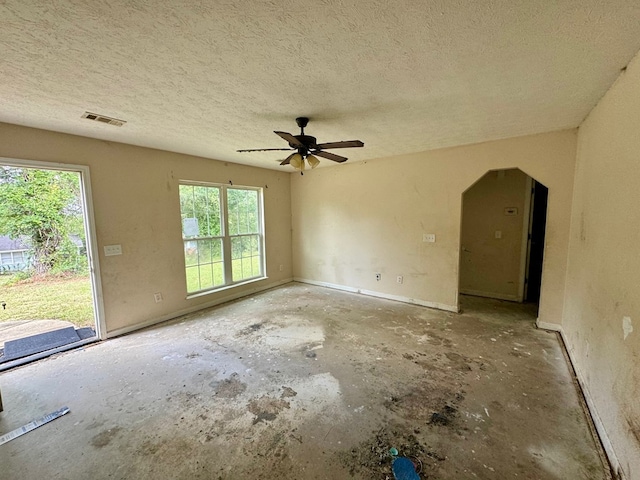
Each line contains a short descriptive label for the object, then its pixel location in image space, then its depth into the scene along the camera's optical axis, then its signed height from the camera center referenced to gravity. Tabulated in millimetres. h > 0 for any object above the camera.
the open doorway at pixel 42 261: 3654 -756
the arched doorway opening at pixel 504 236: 4168 -360
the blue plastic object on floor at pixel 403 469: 1454 -1421
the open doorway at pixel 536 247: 4320 -557
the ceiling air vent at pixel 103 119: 2356 +917
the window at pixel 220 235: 4094 -293
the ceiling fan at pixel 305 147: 2416 +657
